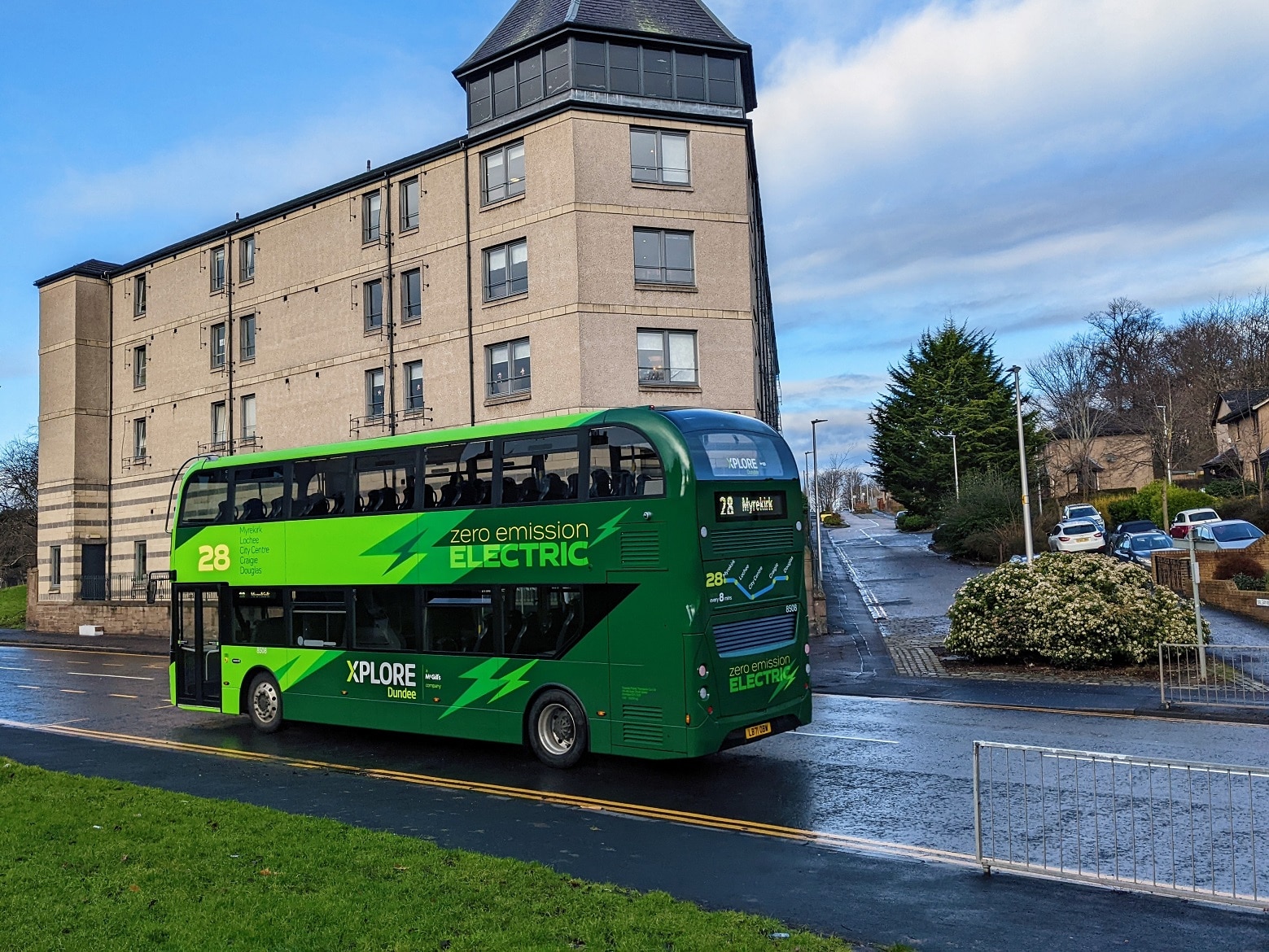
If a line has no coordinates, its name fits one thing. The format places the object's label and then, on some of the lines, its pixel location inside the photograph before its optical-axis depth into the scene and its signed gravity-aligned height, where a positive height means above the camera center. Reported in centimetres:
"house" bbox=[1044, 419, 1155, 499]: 6406 +518
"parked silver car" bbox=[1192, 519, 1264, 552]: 3281 -24
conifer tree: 6306 +763
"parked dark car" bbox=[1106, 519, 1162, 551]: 4181 +14
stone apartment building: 2927 +917
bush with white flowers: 1989 -160
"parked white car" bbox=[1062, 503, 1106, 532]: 4634 +102
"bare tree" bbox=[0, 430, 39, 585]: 6925 +427
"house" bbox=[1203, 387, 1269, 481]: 6000 +591
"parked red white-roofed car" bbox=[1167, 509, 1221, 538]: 4062 +52
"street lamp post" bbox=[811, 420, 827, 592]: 3962 +80
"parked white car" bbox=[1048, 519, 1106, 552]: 3875 -11
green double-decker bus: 1185 -35
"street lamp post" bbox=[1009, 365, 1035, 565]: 2900 +242
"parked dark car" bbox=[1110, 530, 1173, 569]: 3541 -49
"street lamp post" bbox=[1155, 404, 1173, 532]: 5208 +421
